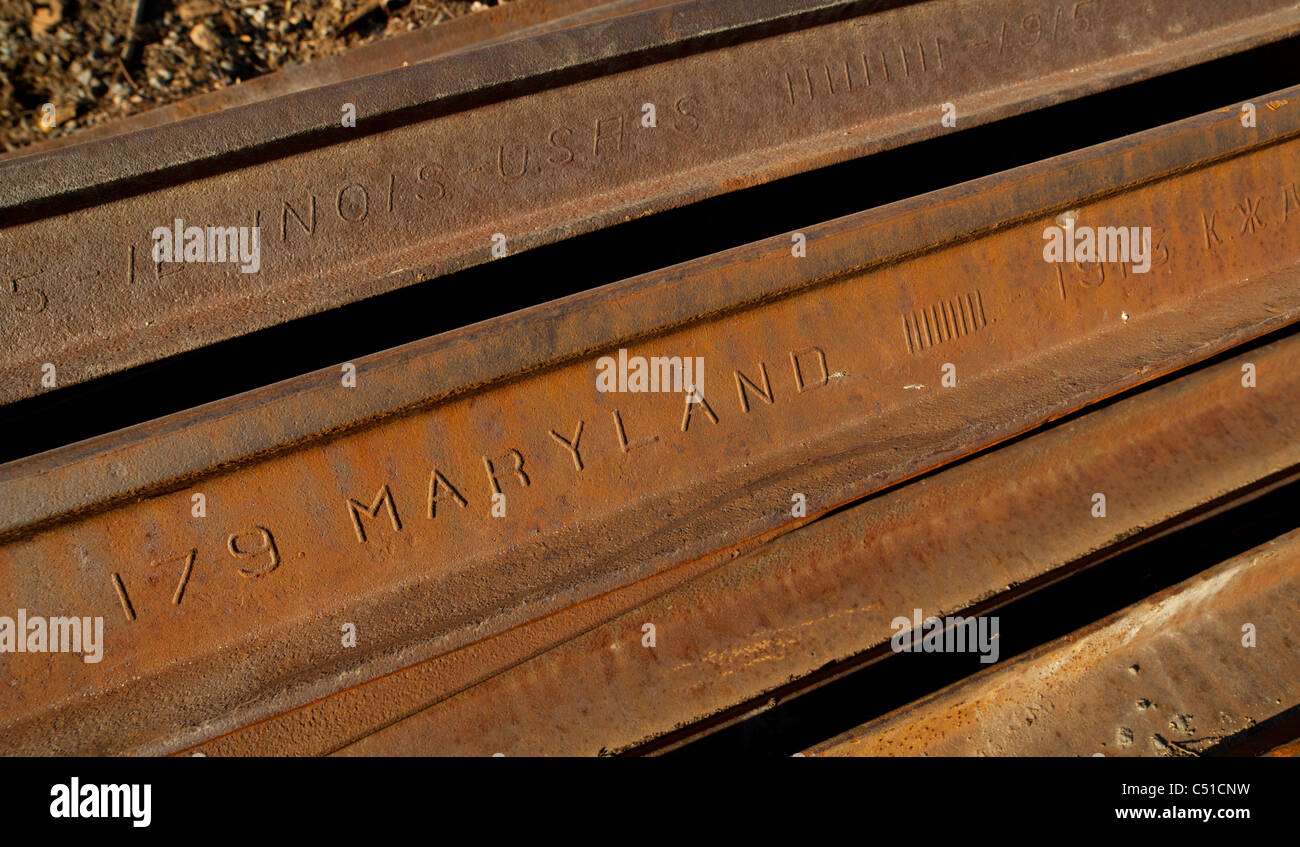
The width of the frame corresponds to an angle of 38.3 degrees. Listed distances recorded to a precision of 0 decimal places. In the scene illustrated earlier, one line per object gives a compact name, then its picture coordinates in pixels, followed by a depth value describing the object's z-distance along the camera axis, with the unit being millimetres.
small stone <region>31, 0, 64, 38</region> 1082
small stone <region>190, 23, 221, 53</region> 1103
